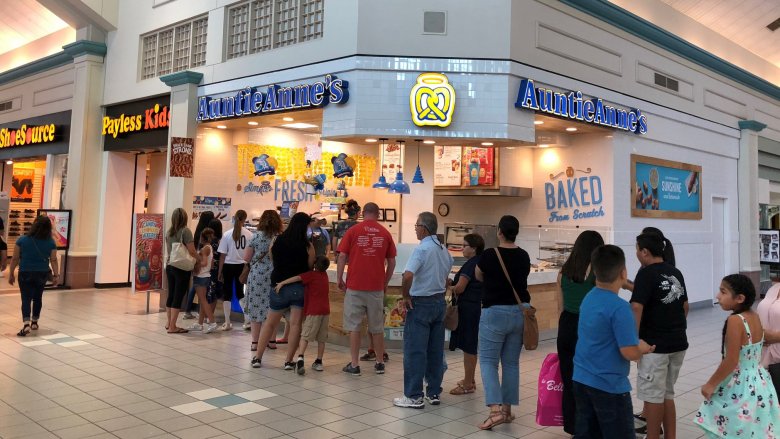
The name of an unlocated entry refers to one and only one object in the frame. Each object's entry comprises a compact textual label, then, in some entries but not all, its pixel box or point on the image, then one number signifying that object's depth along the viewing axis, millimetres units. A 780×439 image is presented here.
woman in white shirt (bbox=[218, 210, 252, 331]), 8540
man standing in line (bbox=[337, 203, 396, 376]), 6254
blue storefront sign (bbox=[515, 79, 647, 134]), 8906
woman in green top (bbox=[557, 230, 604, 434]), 4289
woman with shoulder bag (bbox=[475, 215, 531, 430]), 4785
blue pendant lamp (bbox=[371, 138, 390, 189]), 10055
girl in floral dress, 3689
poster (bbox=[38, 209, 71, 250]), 13133
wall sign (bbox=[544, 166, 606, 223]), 10742
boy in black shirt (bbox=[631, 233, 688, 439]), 3979
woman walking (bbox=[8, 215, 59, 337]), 8109
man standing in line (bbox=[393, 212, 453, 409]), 5363
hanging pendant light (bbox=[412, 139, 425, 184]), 10137
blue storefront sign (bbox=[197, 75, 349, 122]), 8970
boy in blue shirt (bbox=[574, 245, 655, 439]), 3230
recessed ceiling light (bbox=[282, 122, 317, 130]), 11375
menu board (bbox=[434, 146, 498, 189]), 11305
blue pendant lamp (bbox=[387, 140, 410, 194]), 9633
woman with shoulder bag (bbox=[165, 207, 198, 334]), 8562
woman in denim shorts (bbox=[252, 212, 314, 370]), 6426
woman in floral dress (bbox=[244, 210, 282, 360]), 7398
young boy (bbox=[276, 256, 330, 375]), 6500
